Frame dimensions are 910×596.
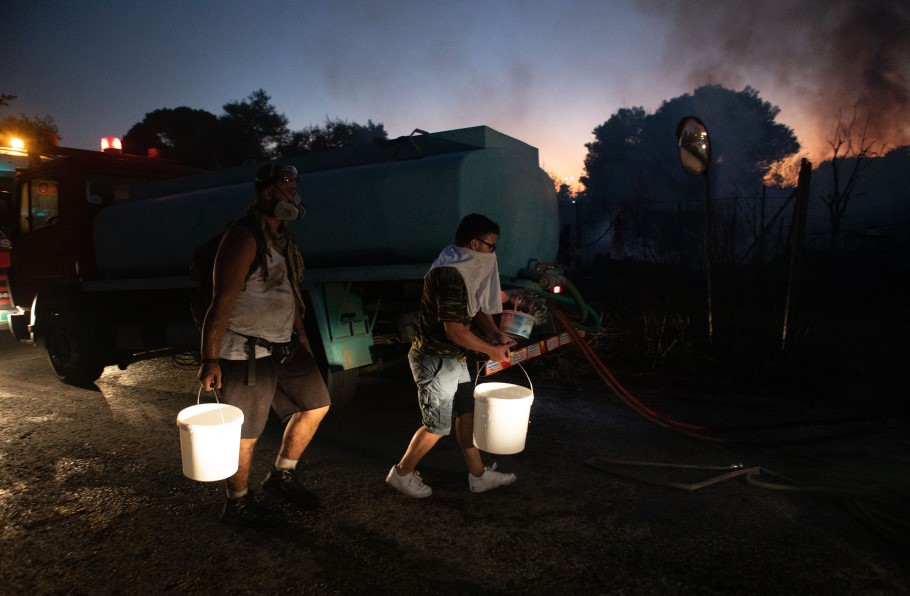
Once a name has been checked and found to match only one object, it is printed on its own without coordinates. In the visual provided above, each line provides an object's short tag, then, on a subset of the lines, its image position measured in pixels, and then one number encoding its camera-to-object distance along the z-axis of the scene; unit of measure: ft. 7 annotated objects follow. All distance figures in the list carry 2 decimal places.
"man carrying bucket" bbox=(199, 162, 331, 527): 8.99
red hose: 13.37
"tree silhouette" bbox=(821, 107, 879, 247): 45.93
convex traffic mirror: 18.01
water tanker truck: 13.55
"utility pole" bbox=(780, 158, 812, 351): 19.26
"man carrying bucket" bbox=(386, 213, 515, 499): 9.68
